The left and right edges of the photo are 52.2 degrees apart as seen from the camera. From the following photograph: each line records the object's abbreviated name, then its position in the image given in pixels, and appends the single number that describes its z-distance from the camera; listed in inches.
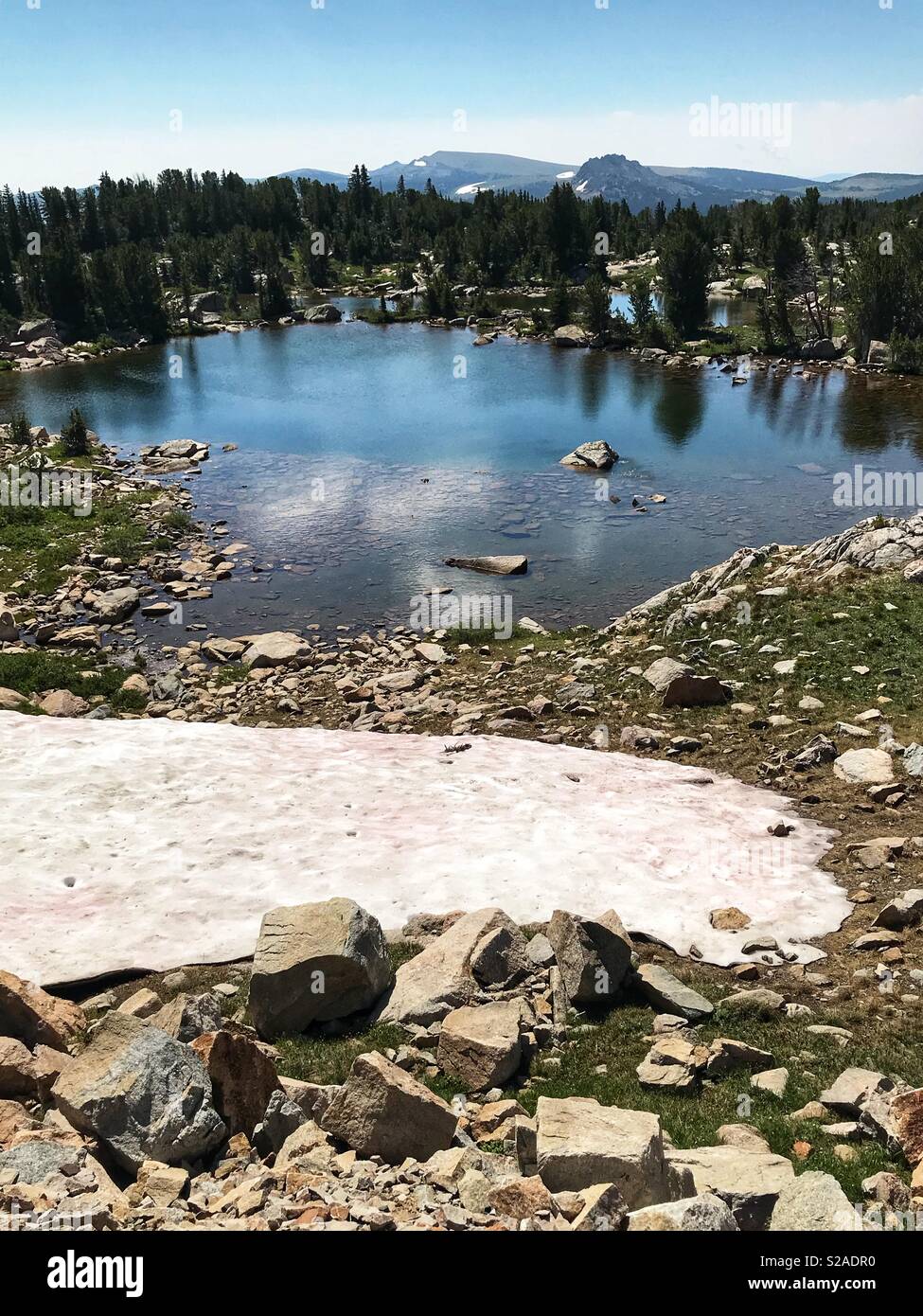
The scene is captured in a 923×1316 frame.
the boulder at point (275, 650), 1119.6
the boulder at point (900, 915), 537.6
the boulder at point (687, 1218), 274.2
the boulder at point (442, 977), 469.4
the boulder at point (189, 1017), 426.1
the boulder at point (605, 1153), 308.2
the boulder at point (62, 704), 948.0
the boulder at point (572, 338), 3486.7
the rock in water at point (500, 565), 1433.3
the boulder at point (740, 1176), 308.7
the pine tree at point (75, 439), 2119.8
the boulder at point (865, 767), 711.1
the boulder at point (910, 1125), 342.0
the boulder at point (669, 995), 474.0
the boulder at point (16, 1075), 390.3
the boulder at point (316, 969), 468.1
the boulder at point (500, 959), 490.6
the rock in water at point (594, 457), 1987.0
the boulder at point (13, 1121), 355.6
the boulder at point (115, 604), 1256.2
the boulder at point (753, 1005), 474.3
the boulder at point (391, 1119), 354.0
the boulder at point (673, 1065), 412.2
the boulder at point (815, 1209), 289.9
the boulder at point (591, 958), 481.4
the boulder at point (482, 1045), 418.3
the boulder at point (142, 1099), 350.3
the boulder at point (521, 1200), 299.7
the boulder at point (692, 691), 887.7
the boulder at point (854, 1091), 382.0
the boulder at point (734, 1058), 423.5
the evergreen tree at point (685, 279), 3363.7
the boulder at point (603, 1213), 284.7
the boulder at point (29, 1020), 444.1
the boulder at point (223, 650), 1153.4
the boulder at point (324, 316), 4510.3
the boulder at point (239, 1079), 380.8
